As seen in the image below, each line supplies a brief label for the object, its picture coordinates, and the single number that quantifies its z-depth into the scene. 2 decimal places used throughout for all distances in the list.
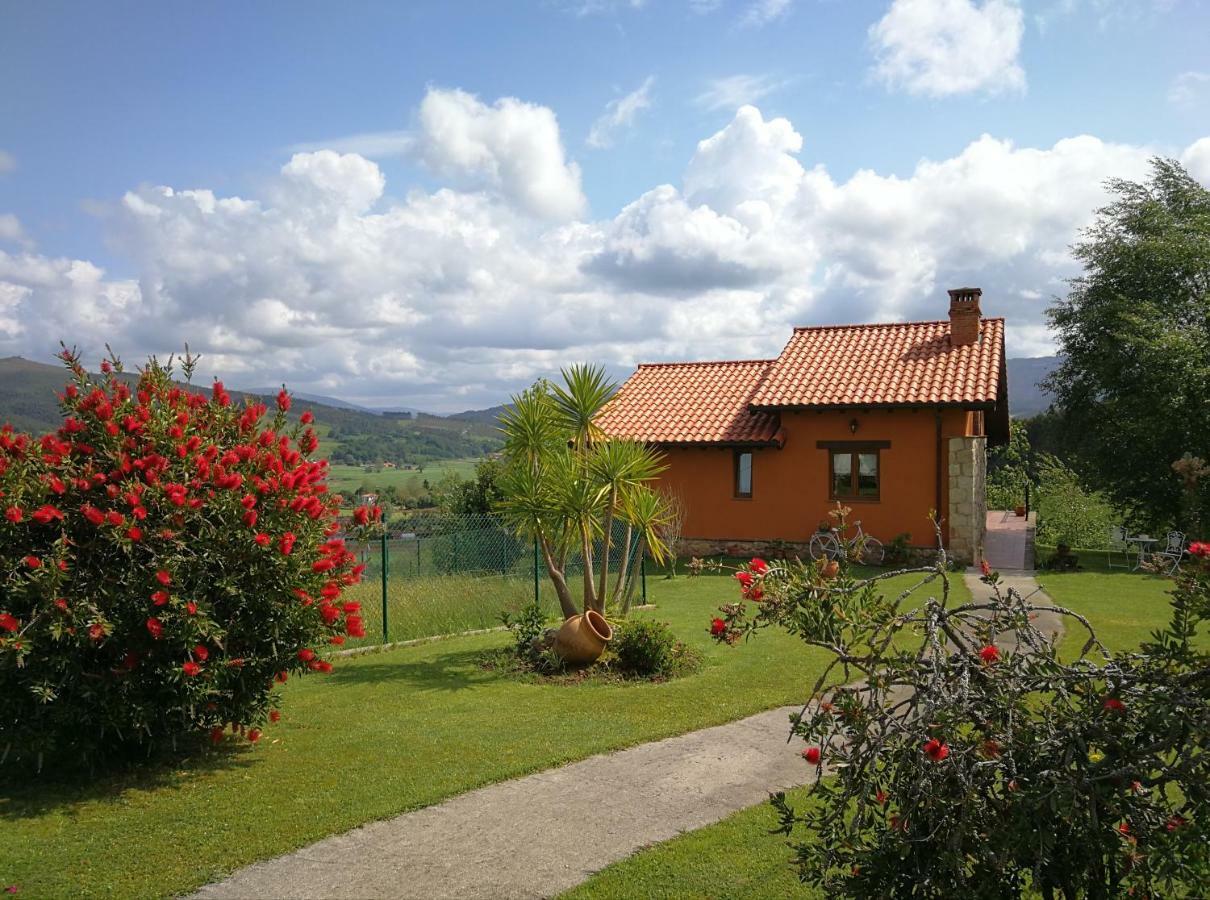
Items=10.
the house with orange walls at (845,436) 18.30
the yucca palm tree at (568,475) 10.36
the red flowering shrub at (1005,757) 3.00
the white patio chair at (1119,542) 20.08
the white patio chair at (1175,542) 15.76
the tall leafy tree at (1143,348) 19.64
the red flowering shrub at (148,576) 5.85
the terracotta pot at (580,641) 9.73
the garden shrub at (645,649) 9.62
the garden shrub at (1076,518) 25.52
